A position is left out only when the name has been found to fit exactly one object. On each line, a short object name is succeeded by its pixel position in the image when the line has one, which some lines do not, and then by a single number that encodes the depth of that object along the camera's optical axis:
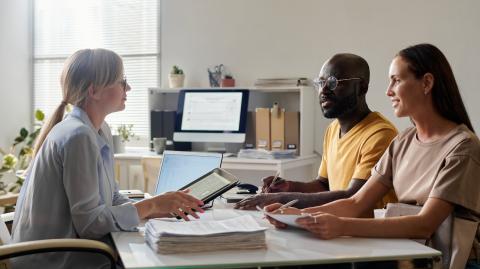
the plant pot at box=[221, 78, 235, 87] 4.74
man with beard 2.36
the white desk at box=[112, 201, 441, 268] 1.46
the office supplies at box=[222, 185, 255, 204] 2.44
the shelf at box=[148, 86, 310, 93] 4.48
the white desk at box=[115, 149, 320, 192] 4.16
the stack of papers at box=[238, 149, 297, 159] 4.18
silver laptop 2.54
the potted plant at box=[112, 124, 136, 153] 4.98
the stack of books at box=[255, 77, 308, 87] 4.54
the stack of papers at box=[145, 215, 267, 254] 1.55
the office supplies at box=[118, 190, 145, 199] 2.63
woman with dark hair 1.73
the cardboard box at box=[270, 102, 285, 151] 4.44
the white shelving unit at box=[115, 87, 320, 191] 4.23
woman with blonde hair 1.79
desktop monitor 4.62
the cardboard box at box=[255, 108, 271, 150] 4.46
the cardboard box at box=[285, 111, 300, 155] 4.42
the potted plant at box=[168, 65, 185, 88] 4.92
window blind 5.27
